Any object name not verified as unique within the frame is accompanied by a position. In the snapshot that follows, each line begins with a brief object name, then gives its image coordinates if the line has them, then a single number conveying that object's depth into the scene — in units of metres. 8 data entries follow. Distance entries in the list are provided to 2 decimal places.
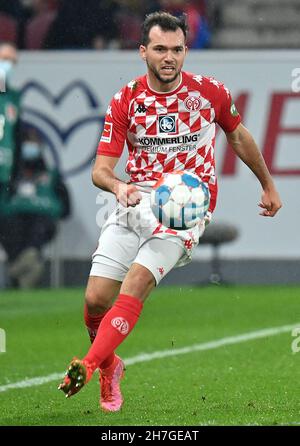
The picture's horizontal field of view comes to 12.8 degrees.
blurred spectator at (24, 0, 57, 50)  15.48
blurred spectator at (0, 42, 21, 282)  14.27
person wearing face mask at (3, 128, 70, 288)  14.73
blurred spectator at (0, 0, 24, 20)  15.92
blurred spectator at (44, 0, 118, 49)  15.29
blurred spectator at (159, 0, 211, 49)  15.30
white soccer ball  6.64
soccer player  6.96
